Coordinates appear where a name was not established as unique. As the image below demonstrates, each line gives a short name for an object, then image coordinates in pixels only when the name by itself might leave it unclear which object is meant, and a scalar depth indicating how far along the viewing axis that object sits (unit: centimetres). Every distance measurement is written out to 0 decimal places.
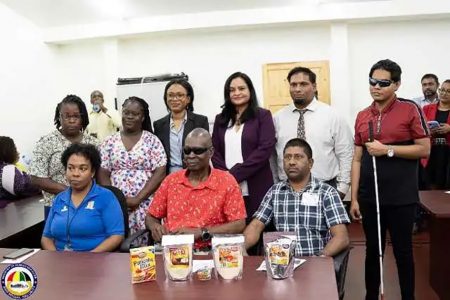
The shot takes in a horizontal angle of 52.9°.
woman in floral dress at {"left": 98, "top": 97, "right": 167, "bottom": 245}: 273
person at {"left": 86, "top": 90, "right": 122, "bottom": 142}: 620
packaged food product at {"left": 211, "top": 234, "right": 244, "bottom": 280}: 158
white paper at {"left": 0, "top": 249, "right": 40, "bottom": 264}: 187
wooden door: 659
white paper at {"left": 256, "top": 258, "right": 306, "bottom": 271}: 168
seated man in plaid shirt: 218
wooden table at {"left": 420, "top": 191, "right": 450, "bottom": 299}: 266
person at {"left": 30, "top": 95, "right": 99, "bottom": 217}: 281
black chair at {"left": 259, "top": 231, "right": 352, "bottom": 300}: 191
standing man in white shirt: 268
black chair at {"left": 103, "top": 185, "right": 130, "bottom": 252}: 238
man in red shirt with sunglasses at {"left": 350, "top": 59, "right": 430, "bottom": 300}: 238
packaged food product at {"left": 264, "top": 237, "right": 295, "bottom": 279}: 158
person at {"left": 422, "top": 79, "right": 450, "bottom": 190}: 394
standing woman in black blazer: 293
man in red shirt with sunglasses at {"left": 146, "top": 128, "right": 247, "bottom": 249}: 228
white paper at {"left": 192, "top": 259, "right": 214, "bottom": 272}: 168
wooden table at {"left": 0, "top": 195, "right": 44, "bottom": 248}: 250
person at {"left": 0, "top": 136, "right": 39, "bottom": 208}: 349
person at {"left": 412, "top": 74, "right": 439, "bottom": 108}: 502
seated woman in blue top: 227
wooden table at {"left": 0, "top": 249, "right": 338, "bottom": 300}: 146
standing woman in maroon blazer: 268
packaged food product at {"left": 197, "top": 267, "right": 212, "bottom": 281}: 160
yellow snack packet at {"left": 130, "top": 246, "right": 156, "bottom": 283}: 158
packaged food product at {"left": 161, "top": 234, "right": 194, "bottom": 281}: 158
